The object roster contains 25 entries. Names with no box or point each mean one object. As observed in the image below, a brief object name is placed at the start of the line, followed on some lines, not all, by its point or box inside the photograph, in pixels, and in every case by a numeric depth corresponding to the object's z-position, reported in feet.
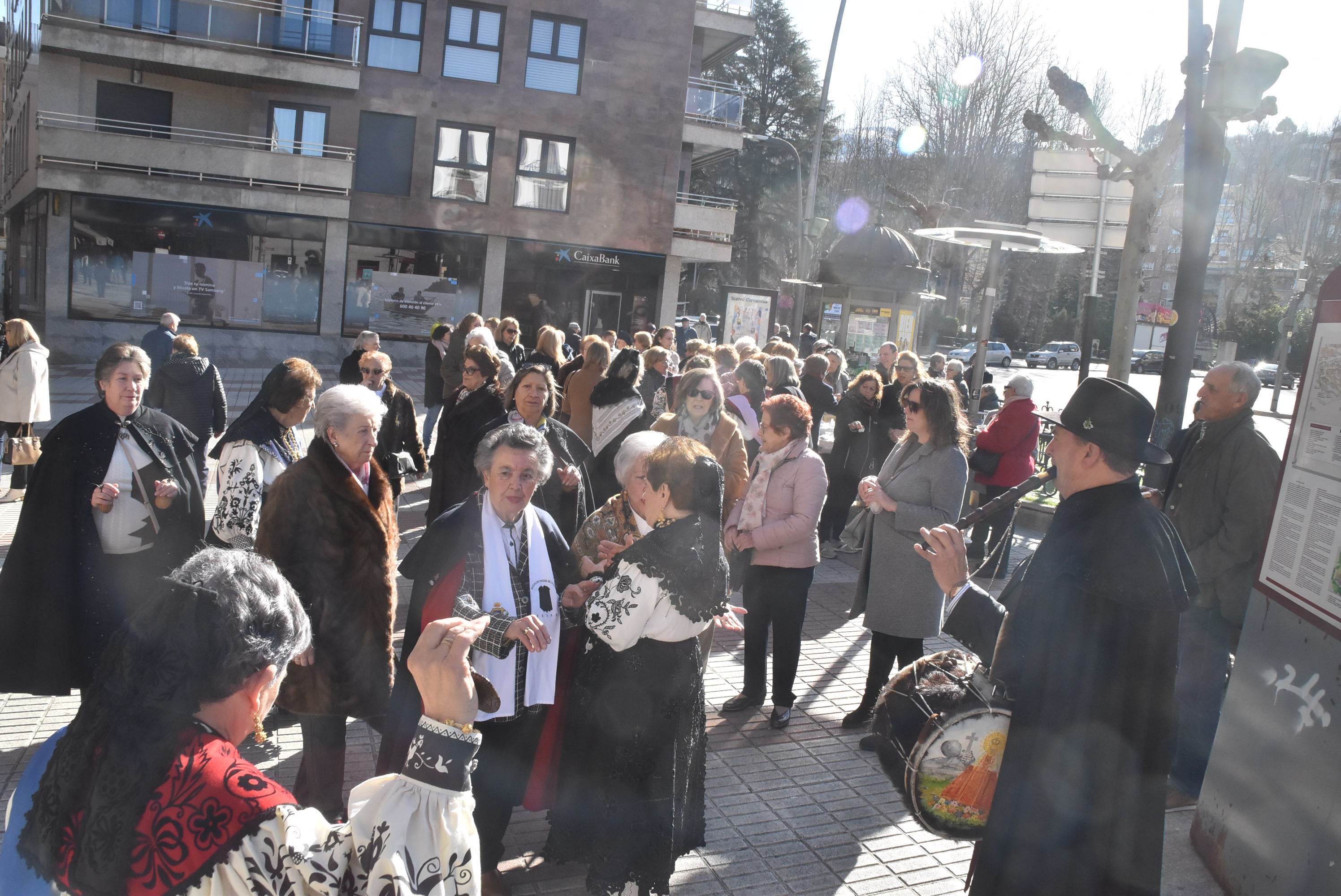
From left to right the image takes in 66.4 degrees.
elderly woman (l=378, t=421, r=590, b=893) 12.67
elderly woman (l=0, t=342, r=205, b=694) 15.06
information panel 12.26
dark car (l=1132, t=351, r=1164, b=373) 177.27
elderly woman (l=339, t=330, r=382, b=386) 33.32
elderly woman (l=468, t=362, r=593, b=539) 19.31
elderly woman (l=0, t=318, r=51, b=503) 31.73
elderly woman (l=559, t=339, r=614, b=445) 29.25
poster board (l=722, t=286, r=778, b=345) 70.23
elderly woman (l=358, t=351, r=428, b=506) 25.41
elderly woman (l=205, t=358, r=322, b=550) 15.15
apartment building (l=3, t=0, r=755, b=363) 78.74
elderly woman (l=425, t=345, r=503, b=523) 21.45
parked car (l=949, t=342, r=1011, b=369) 176.24
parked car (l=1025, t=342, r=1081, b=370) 179.52
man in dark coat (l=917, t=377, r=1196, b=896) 9.51
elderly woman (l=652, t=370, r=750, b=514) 21.79
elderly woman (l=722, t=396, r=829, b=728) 18.65
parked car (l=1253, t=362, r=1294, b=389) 152.25
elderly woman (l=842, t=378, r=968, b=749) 18.21
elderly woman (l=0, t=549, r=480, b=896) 5.73
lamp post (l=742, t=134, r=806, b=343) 95.09
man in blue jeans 17.34
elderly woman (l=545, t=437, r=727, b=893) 12.05
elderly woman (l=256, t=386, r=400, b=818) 13.08
